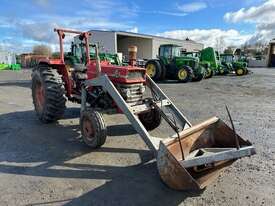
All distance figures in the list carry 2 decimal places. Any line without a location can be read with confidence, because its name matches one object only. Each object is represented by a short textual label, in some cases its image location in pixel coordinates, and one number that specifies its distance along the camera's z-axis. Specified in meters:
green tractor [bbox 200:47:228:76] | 15.29
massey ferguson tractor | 2.25
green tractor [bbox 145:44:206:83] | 12.15
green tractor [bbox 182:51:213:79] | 14.01
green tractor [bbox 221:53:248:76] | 17.18
